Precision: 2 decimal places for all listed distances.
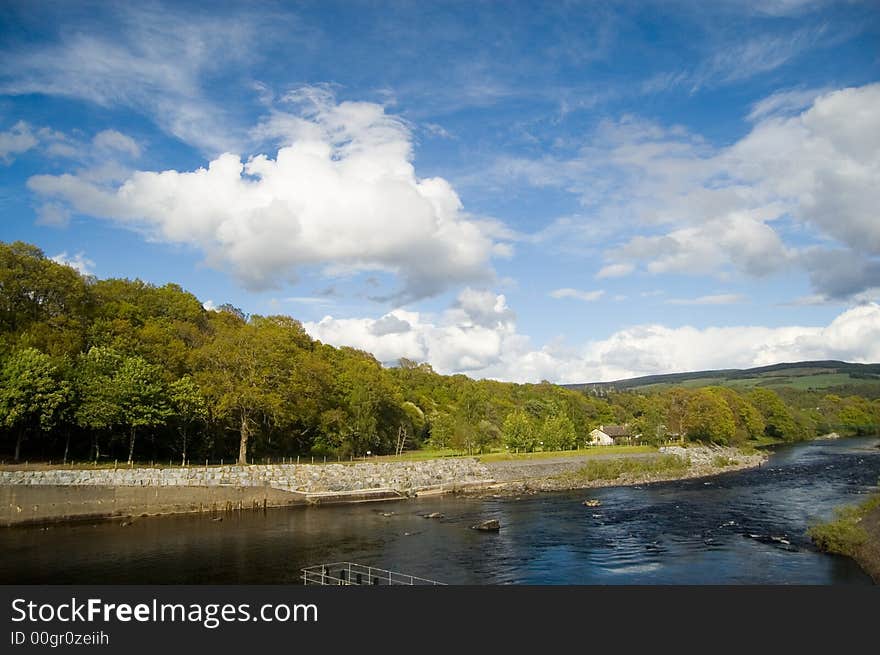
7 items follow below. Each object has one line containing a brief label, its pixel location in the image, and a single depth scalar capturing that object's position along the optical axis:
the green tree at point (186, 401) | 59.50
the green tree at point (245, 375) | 62.72
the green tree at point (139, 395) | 54.19
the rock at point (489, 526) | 42.81
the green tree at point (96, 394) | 52.47
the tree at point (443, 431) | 92.87
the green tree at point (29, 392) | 47.59
